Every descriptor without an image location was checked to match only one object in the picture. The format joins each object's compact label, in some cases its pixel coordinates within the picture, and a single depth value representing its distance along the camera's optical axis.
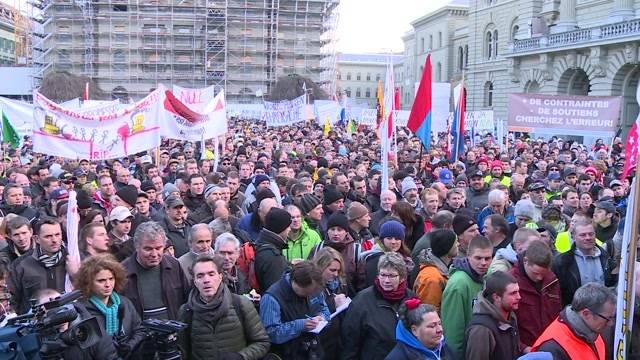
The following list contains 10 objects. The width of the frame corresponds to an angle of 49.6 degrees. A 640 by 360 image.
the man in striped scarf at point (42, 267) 4.88
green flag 13.80
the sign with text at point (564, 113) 13.41
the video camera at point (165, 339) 3.49
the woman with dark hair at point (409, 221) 6.75
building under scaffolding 54.31
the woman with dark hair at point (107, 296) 4.05
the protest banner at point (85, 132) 10.08
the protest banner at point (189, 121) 12.71
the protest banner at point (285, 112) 21.75
